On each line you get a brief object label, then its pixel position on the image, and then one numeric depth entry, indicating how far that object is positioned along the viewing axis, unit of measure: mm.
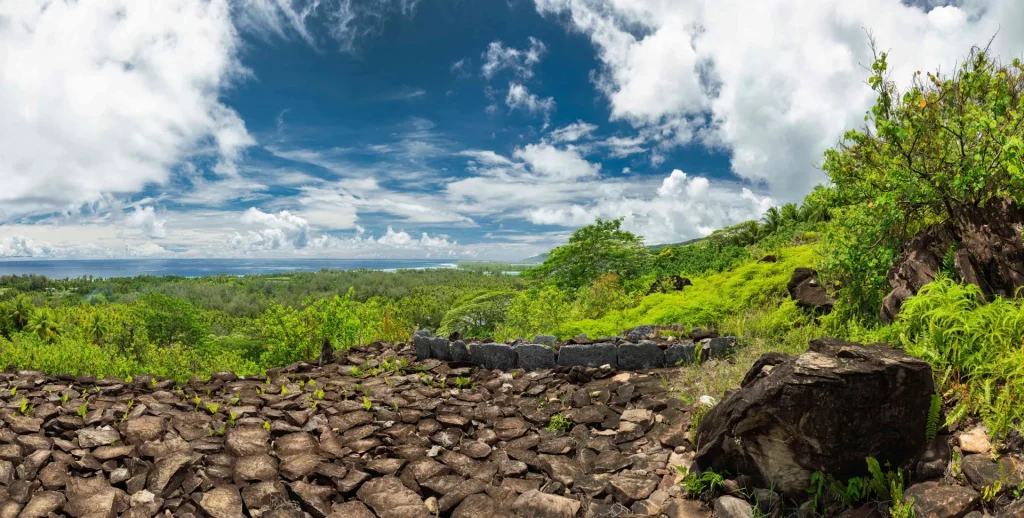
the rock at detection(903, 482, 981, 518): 3111
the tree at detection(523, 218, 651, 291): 21688
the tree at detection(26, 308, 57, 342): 22625
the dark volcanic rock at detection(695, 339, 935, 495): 3664
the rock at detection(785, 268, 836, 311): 7984
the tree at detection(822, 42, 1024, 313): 5613
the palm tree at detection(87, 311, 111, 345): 15478
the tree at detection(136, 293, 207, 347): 15961
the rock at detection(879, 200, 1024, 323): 5270
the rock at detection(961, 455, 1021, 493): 3166
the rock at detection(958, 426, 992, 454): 3525
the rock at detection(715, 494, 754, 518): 3773
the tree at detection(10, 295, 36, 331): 25531
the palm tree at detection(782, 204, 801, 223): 26444
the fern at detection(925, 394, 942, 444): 3725
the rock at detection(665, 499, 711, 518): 3969
